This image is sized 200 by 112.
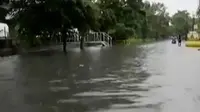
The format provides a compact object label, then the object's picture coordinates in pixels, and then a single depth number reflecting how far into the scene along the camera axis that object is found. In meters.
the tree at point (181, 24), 162.75
